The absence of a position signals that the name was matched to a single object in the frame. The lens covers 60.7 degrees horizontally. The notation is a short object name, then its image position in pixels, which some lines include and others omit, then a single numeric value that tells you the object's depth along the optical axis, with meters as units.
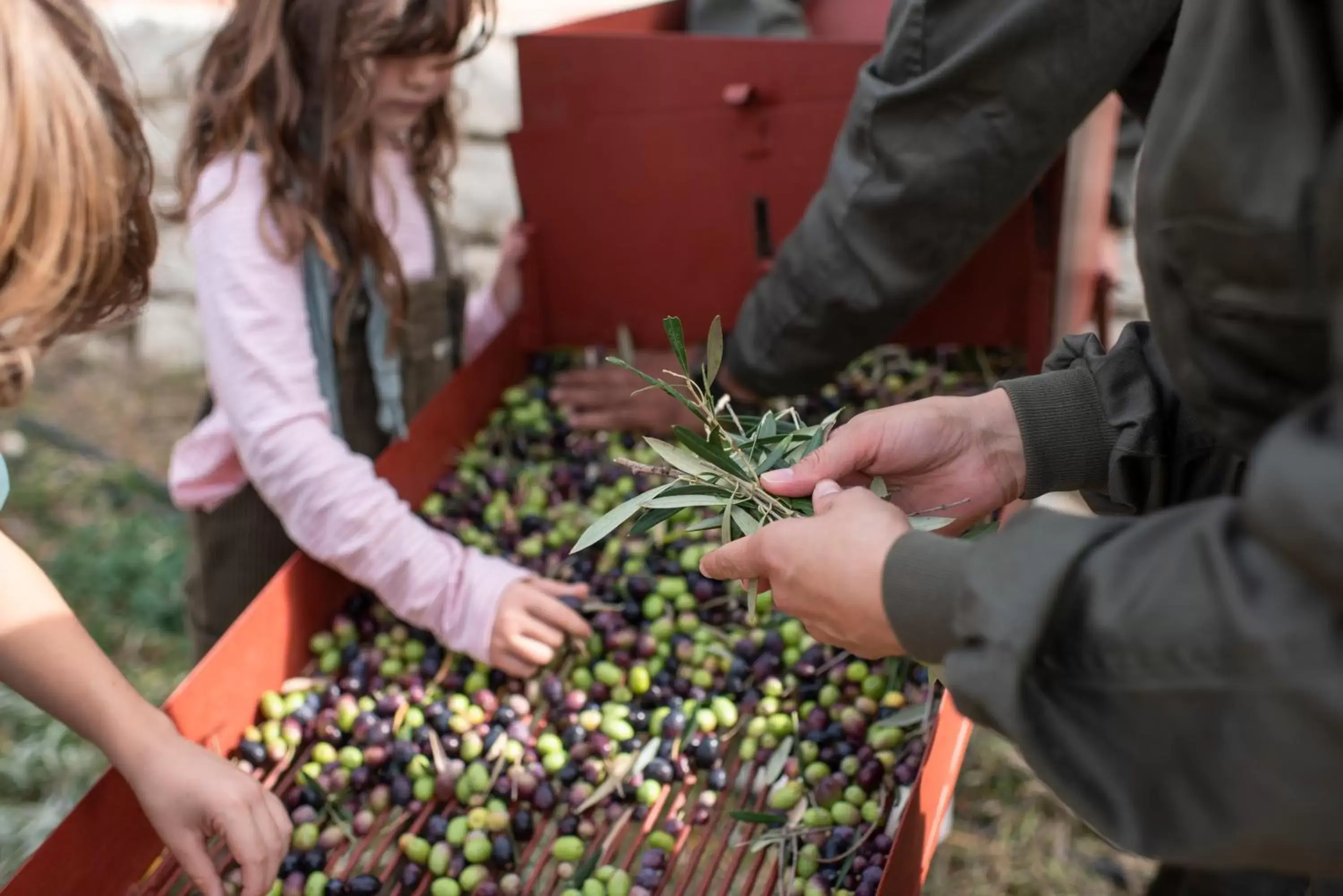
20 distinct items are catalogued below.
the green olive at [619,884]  1.34
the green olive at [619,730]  1.55
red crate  2.03
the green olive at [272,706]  1.59
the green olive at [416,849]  1.43
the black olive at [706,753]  1.50
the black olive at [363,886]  1.38
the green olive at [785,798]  1.44
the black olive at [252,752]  1.52
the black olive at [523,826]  1.44
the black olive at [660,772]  1.50
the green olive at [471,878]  1.40
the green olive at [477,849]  1.42
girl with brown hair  1.72
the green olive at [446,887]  1.37
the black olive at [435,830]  1.45
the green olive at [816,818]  1.39
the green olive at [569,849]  1.40
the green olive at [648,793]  1.47
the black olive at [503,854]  1.42
